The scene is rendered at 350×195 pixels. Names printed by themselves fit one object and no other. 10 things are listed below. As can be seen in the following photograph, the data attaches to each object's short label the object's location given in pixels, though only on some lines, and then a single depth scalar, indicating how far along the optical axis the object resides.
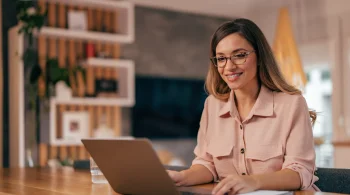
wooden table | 1.55
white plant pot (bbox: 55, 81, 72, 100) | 5.46
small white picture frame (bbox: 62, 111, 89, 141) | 5.62
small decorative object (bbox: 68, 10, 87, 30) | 5.71
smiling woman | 1.62
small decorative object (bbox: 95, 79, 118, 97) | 5.91
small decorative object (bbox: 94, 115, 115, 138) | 5.80
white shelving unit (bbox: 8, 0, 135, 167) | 5.02
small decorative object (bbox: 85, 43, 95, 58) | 5.83
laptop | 1.28
